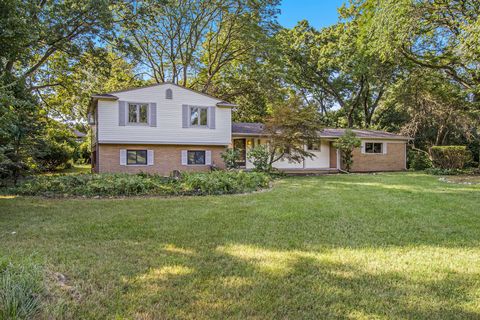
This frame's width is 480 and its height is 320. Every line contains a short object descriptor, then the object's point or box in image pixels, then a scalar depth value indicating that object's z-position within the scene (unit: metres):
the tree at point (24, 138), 9.86
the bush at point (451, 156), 18.36
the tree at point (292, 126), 15.93
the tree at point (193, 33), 20.27
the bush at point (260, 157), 16.73
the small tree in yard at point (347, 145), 19.61
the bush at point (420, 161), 22.19
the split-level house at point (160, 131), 16.08
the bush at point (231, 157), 16.17
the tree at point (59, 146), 18.90
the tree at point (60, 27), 9.73
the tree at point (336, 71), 23.11
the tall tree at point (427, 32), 12.58
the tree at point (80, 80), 17.12
